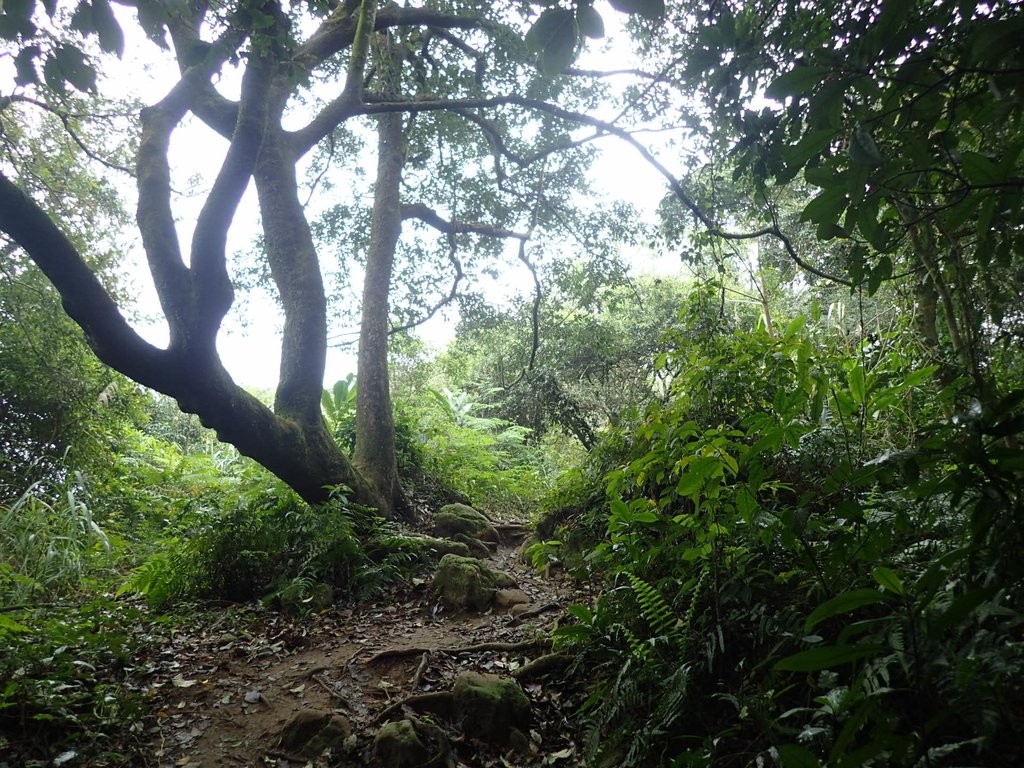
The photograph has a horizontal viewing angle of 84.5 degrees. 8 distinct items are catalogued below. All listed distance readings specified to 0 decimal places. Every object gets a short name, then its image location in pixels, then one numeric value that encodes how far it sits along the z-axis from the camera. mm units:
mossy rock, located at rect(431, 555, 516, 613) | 5039
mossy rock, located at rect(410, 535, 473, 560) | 6078
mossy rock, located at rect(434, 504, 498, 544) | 7117
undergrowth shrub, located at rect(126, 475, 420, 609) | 5008
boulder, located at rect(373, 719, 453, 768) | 2682
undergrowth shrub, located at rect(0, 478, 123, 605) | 4732
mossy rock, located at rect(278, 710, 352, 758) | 2902
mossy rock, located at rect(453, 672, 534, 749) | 2881
